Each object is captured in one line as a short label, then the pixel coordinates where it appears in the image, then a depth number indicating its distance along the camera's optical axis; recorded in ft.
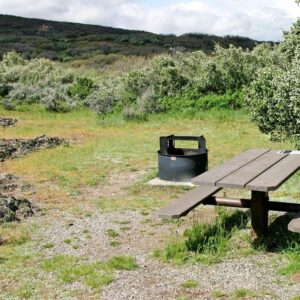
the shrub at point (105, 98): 58.54
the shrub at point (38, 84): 66.59
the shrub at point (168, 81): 60.54
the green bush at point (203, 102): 55.47
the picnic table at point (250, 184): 15.44
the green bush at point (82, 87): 68.80
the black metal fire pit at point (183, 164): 26.76
